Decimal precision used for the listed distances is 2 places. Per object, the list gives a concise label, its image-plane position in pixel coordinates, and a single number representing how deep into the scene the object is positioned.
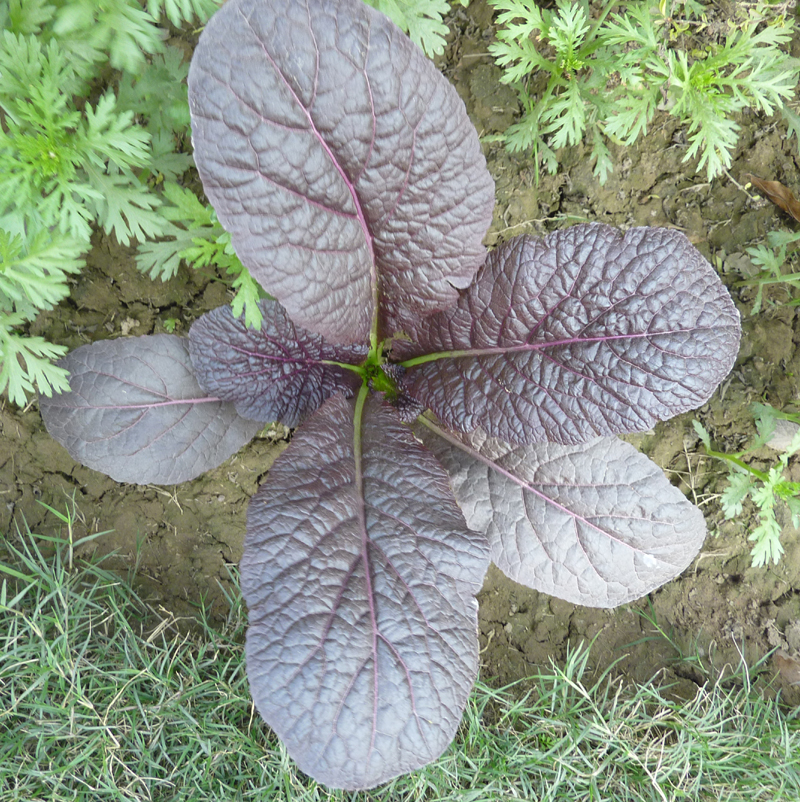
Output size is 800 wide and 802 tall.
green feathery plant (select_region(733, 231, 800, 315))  0.64
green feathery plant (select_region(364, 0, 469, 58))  0.49
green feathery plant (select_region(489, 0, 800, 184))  0.53
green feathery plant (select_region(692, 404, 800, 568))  0.62
